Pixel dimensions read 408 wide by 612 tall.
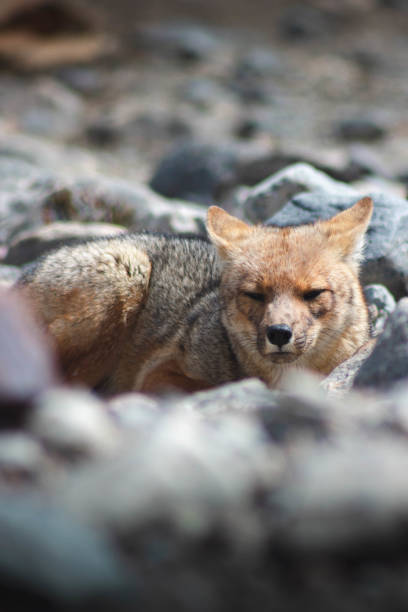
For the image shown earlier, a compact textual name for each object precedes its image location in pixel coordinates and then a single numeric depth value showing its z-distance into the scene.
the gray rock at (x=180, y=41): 34.56
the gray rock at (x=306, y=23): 36.56
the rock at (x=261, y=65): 32.03
